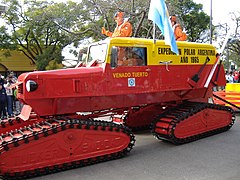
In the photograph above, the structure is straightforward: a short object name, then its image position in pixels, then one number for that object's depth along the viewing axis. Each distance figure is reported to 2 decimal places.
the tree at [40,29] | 25.02
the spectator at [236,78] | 19.67
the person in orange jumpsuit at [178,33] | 8.70
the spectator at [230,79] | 21.03
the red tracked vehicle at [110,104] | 5.52
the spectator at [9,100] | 11.79
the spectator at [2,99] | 11.09
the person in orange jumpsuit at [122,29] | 7.62
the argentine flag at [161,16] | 7.13
